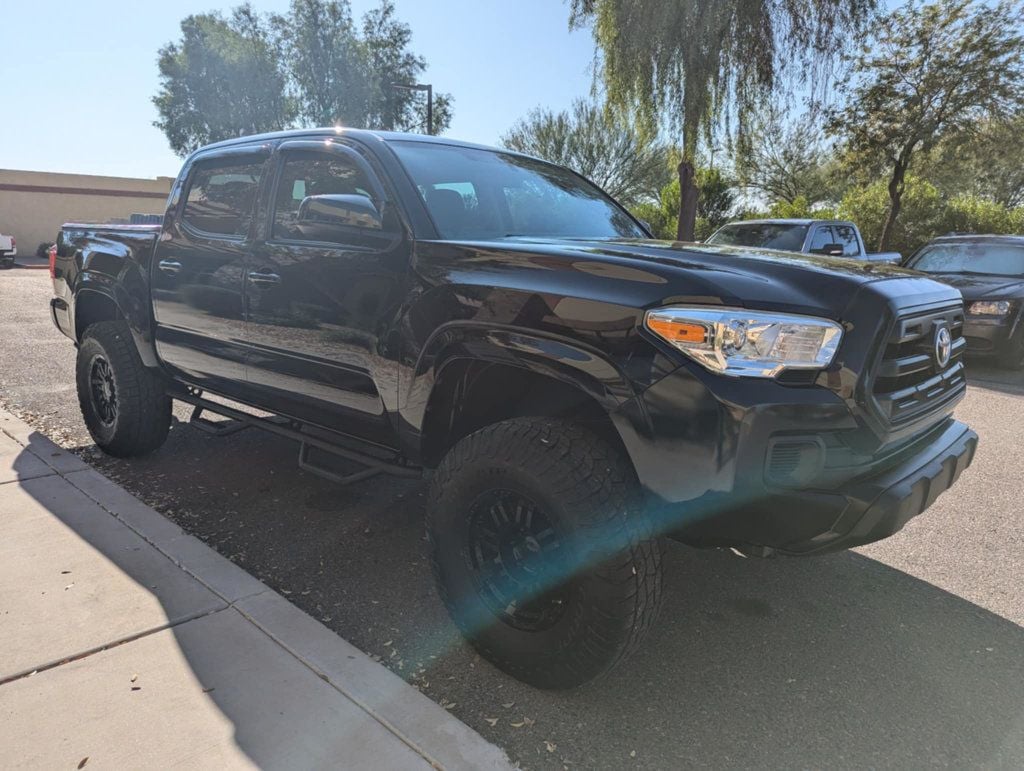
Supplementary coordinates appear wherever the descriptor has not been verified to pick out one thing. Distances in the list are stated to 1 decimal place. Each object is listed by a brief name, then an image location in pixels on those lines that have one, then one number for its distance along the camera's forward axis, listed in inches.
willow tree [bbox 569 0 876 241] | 506.6
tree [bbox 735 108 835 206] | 1107.3
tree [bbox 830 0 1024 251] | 561.3
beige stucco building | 1125.1
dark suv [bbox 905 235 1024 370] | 325.1
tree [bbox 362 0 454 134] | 1501.0
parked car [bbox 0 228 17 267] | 852.6
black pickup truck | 75.6
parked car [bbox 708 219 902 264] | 356.8
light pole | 650.8
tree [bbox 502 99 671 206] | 1219.9
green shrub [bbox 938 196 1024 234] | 701.3
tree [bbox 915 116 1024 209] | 600.1
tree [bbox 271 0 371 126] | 1427.2
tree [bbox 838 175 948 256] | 711.1
